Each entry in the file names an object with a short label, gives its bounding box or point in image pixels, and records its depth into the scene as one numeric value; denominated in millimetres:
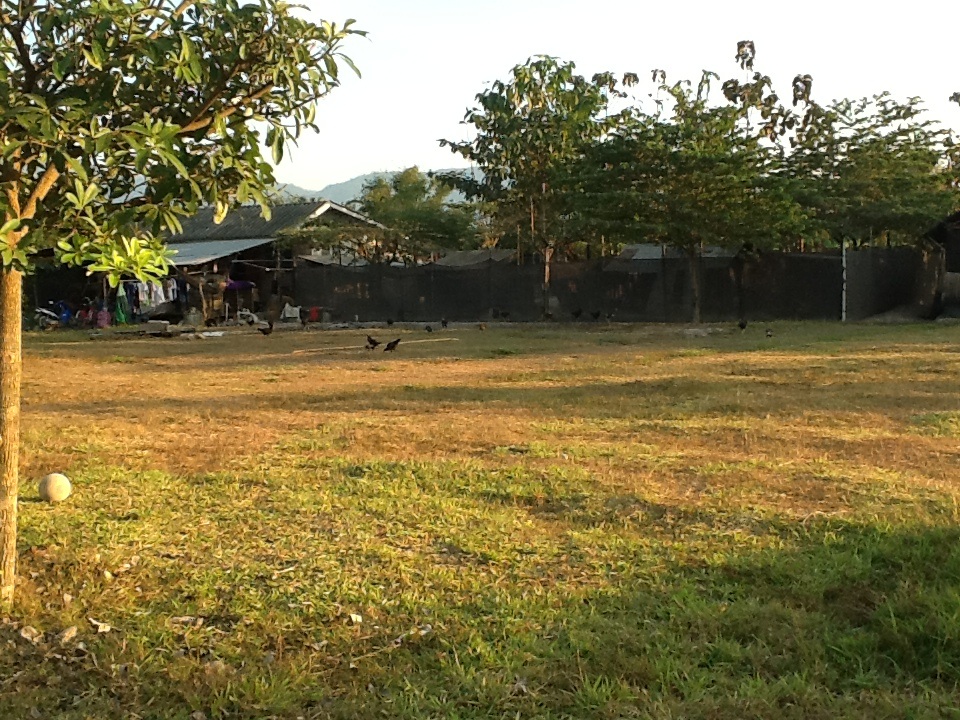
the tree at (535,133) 25531
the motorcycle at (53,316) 26281
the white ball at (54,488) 4500
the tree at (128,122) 2611
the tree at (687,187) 20172
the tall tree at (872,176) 22531
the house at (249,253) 27188
